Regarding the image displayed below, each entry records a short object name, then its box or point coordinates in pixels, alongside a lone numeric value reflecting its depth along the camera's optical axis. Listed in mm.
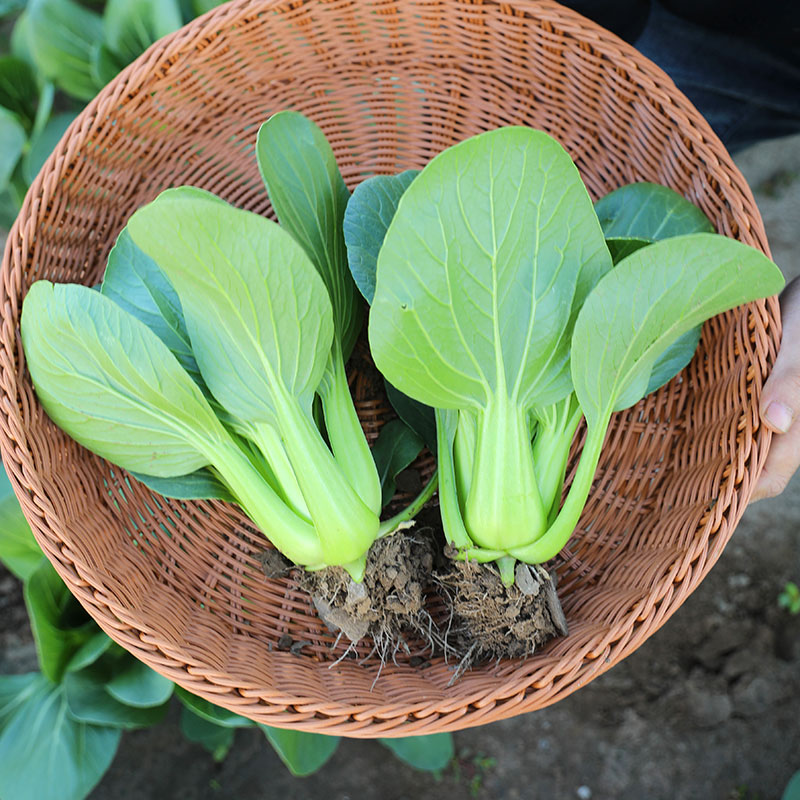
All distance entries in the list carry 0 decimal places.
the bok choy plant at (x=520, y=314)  634
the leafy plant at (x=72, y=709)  788
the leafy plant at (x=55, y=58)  867
